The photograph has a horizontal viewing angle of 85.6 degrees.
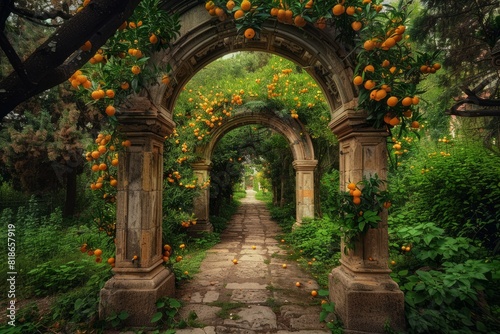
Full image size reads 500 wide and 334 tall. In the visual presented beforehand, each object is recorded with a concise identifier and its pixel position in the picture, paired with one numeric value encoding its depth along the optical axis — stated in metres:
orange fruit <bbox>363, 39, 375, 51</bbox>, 2.59
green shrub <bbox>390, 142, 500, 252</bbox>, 3.76
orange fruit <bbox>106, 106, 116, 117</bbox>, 2.60
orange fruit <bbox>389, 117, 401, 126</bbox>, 2.67
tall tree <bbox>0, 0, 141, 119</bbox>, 1.27
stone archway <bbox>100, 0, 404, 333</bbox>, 2.88
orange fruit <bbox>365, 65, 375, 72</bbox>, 2.61
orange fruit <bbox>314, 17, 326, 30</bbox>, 2.79
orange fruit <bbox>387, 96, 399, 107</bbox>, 2.49
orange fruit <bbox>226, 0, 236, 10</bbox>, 2.61
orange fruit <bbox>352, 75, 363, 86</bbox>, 2.73
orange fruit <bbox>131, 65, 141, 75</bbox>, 2.67
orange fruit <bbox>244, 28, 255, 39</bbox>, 2.63
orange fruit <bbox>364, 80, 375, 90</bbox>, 2.67
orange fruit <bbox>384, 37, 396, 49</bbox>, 2.50
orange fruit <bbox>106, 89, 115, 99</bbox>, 2.53
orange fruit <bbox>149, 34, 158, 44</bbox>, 2.75
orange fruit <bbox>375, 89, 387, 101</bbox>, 2.56
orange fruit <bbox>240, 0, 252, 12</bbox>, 2.54
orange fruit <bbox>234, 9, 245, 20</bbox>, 2.57
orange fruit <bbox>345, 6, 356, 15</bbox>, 2.62
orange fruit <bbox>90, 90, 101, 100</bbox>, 2.43
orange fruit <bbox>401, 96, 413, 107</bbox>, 2.45
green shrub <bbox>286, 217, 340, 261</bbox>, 5.38
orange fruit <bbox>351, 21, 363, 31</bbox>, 2.68
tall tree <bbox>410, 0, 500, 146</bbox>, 4.52
